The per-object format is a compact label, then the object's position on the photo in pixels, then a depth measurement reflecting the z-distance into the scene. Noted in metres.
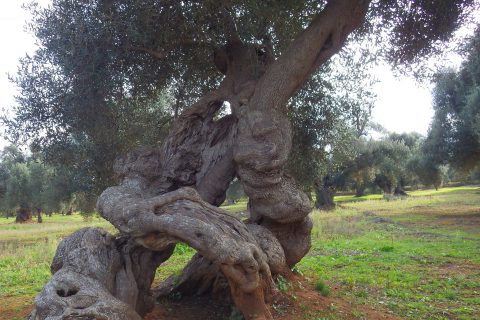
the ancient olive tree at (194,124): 5.79
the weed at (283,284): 7.93
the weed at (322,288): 8.60
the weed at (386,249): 14.23
